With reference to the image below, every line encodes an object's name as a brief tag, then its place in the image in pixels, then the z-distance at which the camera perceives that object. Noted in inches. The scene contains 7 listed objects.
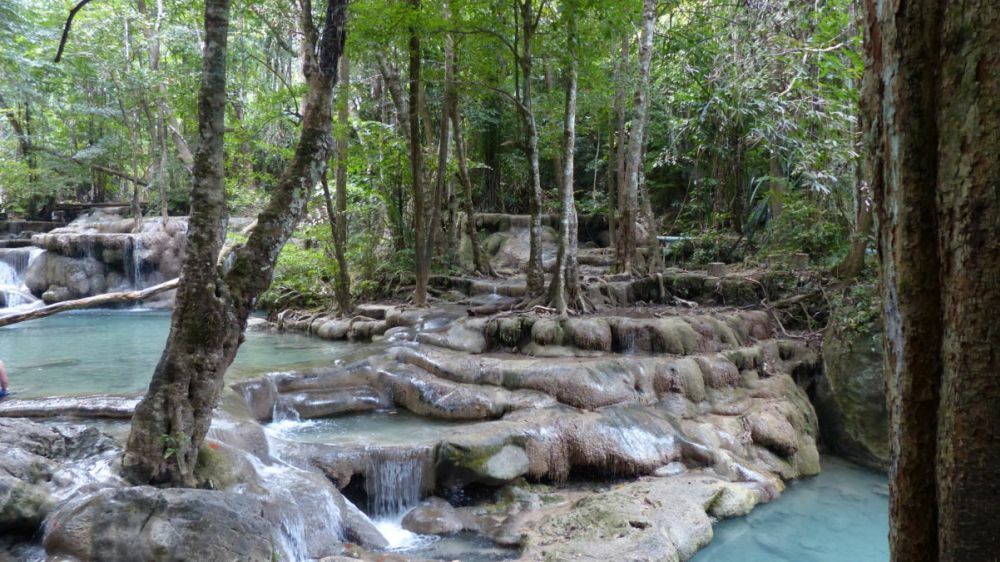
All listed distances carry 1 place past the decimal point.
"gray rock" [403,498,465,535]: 237.0
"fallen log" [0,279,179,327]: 165.9
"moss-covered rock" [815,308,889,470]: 340.8
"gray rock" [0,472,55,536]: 160.7
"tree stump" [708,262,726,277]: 493.0
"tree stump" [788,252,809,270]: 456.1
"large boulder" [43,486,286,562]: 153.3
